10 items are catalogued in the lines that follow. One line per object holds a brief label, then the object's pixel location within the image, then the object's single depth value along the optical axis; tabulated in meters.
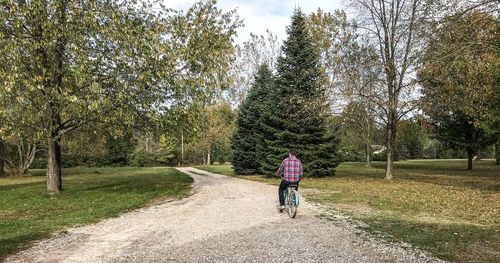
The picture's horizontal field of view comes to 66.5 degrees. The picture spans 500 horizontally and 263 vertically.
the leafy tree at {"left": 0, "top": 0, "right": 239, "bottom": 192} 13.46
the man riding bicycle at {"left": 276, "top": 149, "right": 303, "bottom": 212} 10.79
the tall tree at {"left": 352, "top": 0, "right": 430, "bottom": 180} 23.77
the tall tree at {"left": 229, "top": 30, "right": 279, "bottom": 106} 46.41
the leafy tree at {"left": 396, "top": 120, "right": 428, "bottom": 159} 71.10
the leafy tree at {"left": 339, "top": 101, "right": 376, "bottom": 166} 24.41
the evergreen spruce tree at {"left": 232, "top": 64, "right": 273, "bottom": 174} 32.59
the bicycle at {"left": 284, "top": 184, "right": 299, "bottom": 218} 10.46
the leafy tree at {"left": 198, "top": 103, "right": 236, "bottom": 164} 59.16
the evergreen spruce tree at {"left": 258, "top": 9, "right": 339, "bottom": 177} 26.14
